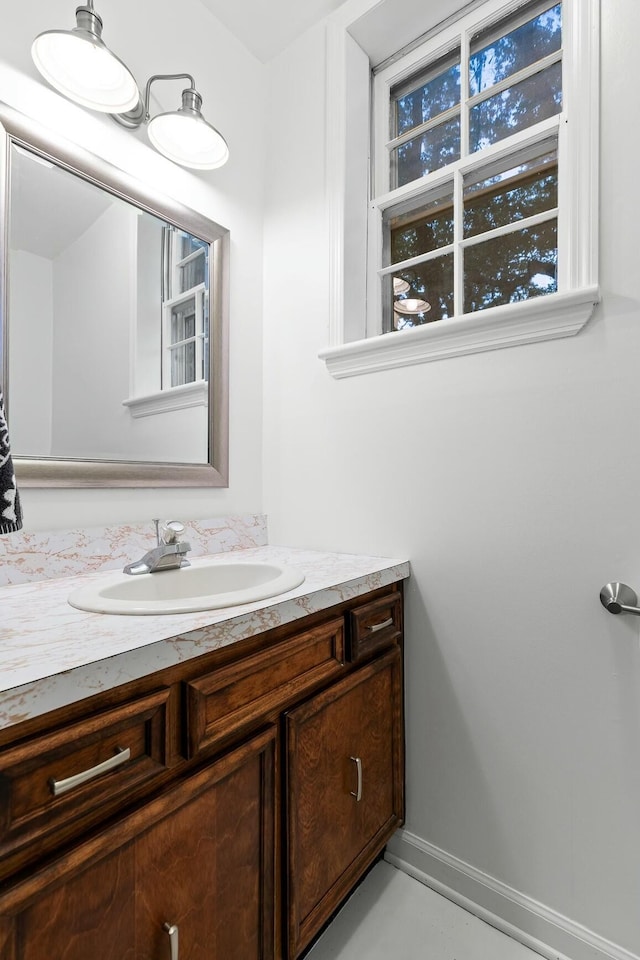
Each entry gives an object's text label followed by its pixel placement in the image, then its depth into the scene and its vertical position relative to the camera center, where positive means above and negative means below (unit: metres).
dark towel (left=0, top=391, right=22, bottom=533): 0.72 -0.02
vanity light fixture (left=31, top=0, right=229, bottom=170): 1.11 +0.98
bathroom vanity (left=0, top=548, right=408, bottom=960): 0.61 -0.49
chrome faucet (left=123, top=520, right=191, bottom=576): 1.21 -0.18
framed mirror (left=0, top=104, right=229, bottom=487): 1.16 +0.44
